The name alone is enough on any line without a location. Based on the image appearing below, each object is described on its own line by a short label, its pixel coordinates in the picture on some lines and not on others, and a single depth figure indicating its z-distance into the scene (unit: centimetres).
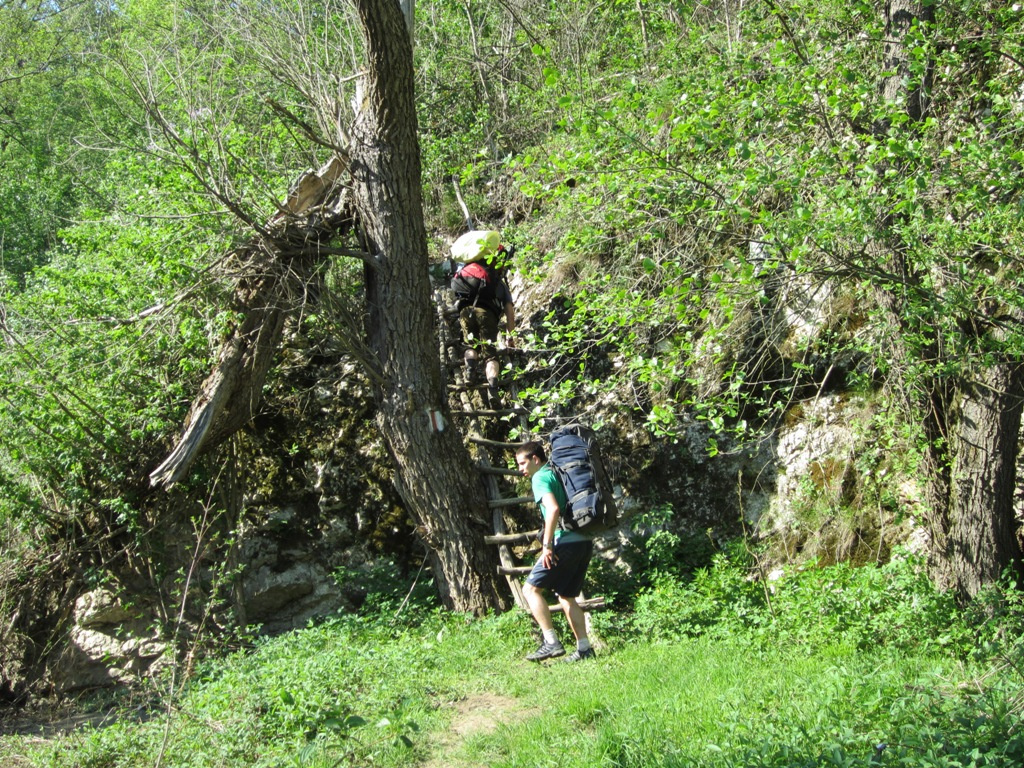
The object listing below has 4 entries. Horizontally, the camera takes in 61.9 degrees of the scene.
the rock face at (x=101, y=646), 948
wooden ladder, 827
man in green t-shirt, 681
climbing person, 938
